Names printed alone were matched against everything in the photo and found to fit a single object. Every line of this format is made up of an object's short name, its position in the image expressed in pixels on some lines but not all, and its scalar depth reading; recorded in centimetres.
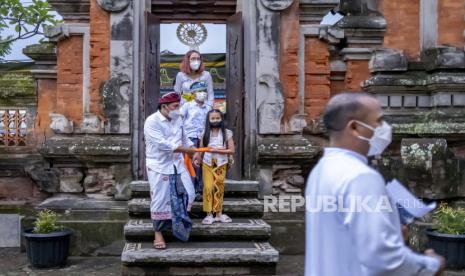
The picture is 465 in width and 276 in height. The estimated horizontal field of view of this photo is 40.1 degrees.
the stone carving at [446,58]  741
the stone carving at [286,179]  790
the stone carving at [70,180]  790
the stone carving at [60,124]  782
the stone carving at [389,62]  762
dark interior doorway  803
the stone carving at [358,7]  814
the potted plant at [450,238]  620
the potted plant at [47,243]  695
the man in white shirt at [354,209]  229
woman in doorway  761
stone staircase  623
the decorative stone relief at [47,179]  795
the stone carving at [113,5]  780
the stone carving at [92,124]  777
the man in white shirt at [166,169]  630
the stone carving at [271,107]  784
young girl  686
